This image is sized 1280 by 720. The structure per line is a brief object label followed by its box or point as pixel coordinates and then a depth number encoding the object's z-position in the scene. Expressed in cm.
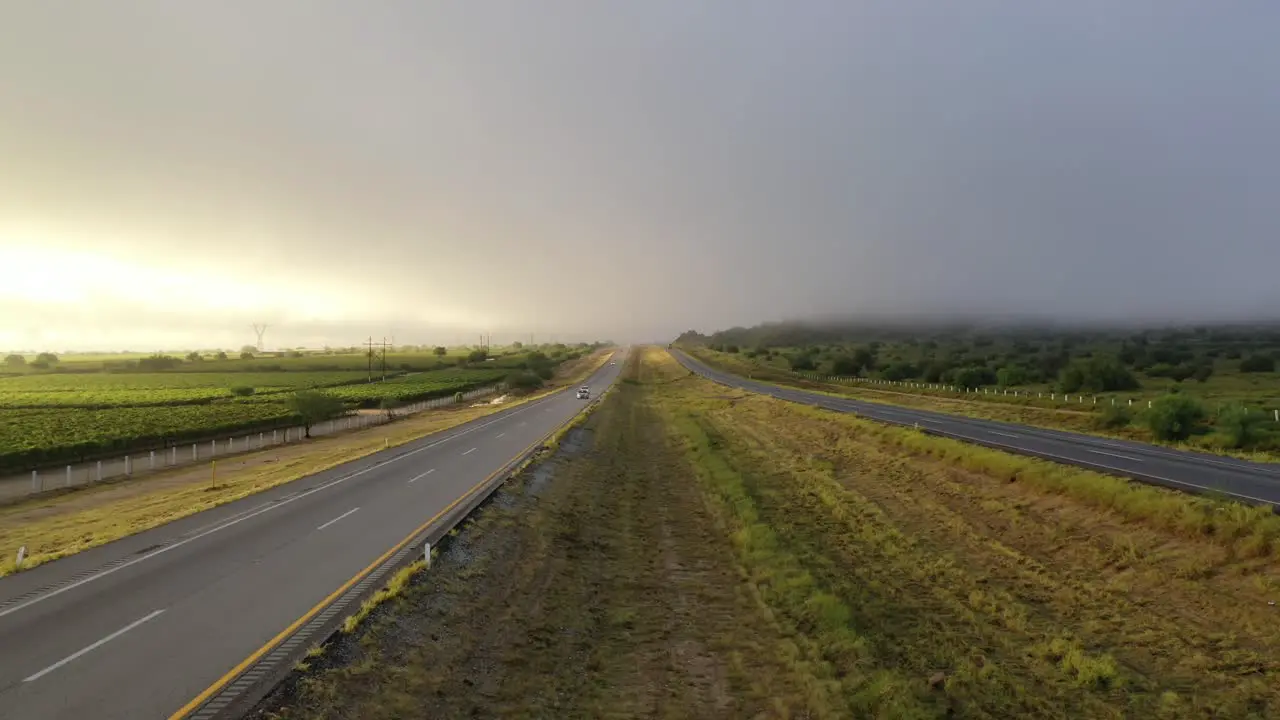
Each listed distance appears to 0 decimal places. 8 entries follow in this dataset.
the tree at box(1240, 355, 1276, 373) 7062
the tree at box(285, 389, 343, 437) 5538
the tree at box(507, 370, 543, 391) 10625
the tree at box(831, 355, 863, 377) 9869
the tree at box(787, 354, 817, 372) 11331
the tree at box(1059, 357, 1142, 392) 5647
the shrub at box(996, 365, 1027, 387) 6550
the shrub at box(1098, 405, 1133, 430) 3628
